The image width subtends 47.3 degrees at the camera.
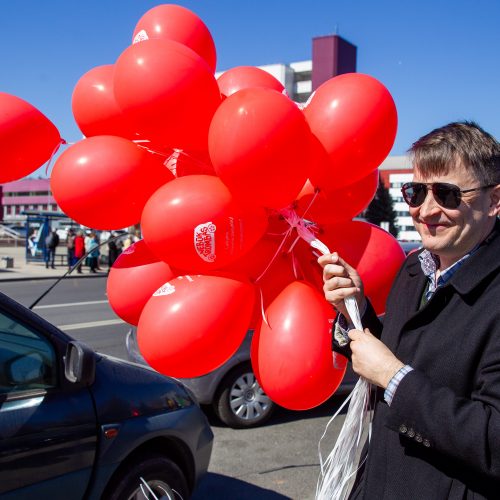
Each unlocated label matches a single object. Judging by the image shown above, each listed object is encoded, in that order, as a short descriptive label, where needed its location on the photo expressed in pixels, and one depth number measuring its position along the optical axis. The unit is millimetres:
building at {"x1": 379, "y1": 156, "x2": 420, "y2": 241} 24438
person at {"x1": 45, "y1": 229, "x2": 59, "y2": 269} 22625
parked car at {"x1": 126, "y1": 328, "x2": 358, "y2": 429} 5293
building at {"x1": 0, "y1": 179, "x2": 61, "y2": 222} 74362
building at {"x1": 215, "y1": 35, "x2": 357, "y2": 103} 32469
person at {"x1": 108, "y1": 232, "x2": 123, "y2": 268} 21281
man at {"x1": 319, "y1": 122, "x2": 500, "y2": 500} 1386
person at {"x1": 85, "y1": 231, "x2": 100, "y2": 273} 21812
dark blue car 2635
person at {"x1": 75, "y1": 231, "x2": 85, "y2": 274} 20500
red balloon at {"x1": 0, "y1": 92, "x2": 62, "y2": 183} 2076
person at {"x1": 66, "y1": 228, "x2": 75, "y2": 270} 21731
